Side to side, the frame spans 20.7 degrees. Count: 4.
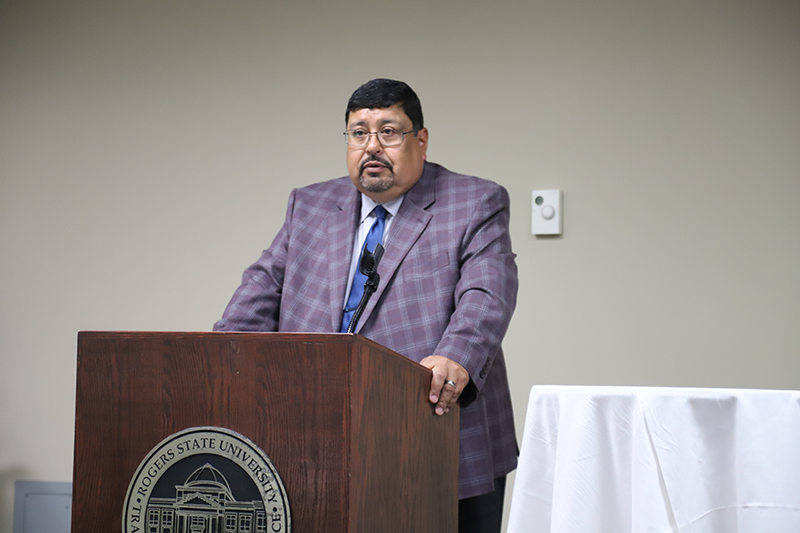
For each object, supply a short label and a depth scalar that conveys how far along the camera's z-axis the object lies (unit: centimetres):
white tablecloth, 379
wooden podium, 384
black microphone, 413
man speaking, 448
